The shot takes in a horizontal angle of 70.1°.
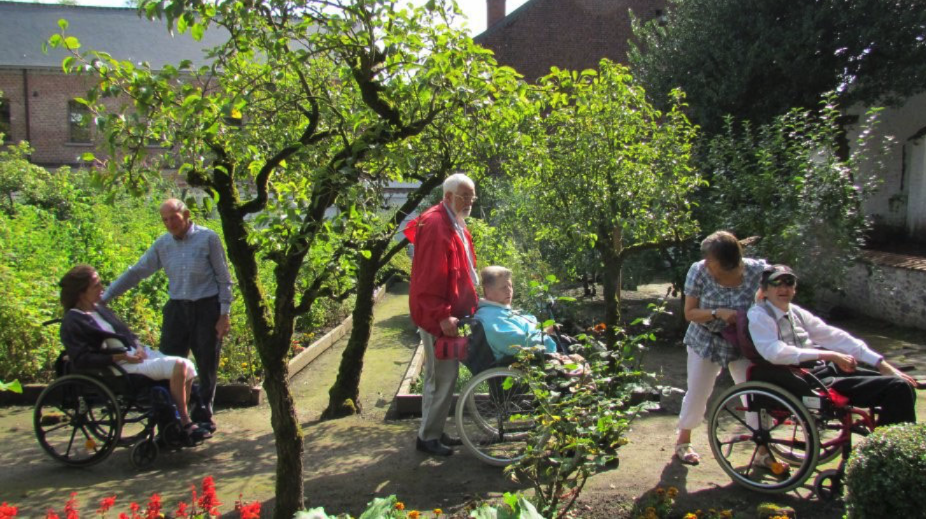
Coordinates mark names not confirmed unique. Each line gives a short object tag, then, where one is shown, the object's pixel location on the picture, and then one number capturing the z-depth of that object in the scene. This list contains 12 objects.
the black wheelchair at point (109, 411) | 4.79
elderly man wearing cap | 3.77
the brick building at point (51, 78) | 31.17
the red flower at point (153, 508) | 2.89
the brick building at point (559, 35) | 25.02
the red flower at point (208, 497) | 2.94
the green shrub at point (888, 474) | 2.97
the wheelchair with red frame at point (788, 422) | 3.86
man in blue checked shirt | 5.41
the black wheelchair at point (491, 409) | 4.62
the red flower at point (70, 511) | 2.71
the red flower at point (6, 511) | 2.63
